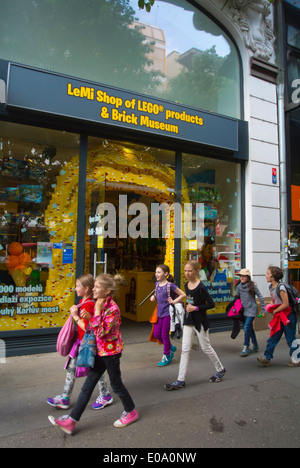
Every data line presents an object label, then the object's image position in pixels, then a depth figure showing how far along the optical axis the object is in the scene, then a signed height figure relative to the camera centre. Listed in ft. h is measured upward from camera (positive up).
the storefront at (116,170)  18.03 +5.10
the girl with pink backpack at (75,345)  11.48 -3.24
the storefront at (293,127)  27.91 +10.59
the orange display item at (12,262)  18.03 -0.67
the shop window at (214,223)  24.23 +2.06
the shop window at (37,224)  17.97 +1.42
